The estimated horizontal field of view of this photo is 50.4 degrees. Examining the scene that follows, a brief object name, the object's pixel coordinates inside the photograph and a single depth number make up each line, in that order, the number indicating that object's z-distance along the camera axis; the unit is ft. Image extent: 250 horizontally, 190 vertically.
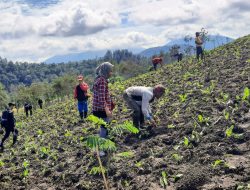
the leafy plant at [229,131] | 17.39
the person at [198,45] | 47.58
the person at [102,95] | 17.57
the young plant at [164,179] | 13.99
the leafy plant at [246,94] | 22.65
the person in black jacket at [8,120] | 29.78
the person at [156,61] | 65.50
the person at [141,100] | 19.99
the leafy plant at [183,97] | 28.16
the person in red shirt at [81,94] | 30.81
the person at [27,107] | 65.02
